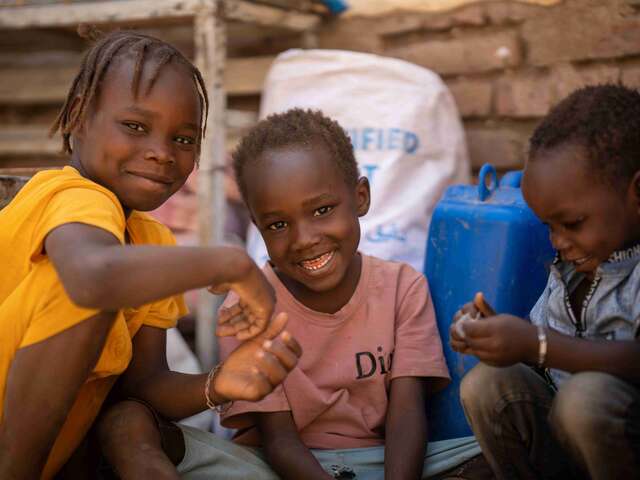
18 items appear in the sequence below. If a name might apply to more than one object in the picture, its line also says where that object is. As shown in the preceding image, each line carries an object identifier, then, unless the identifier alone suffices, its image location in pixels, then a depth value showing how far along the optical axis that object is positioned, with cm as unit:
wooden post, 274
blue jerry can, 195
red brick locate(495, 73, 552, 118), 277
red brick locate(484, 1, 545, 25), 277
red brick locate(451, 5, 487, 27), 286
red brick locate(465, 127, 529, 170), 285
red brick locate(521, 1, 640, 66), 258
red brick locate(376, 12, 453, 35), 295
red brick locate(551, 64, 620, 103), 263
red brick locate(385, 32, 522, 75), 282
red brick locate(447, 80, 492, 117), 289
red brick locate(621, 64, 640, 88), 255
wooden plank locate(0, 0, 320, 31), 278
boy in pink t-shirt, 187
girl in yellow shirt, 136
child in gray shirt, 138
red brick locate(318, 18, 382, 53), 311
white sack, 272
